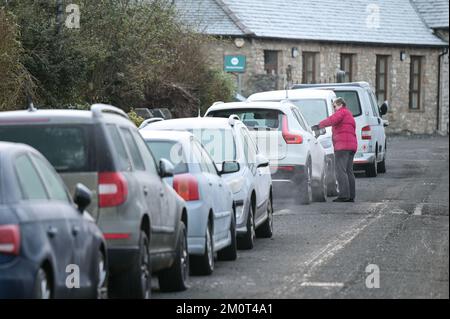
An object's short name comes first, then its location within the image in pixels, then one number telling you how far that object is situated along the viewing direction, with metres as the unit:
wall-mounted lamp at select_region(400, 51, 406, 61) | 61.47
